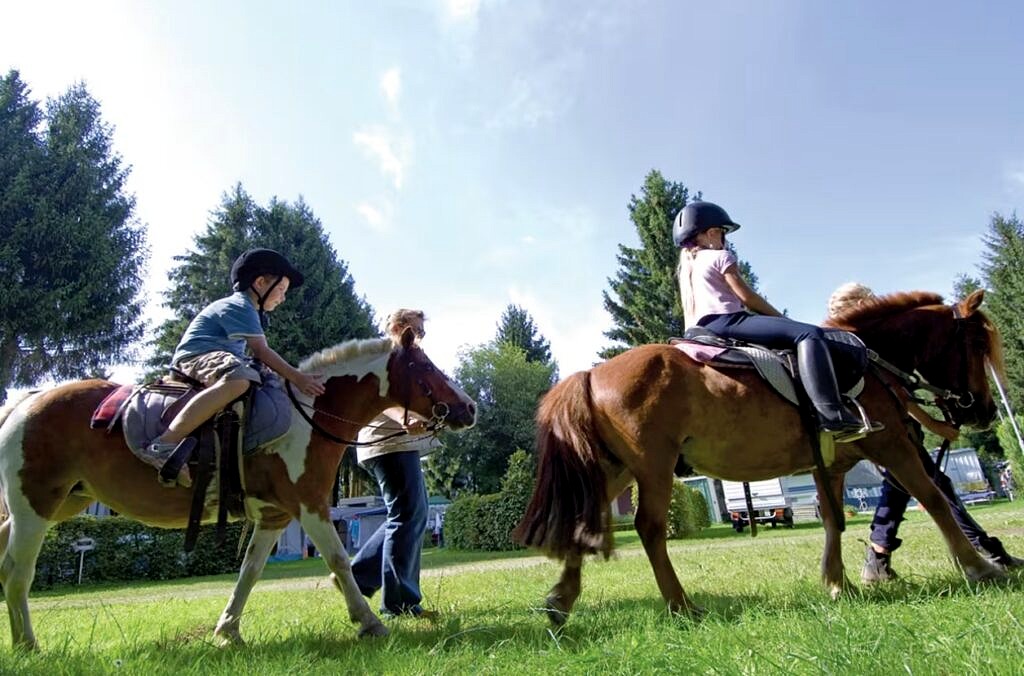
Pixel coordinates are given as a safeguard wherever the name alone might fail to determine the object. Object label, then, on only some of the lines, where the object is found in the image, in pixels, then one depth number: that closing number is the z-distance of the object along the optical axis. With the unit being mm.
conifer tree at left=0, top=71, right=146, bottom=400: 20578
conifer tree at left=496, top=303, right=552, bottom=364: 72312
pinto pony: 3990
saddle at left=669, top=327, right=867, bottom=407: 4117
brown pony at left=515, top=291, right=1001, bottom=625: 3686
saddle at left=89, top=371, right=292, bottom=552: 3928
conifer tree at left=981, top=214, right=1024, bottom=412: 41281
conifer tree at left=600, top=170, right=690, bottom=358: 39688
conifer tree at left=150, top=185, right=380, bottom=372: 28500
